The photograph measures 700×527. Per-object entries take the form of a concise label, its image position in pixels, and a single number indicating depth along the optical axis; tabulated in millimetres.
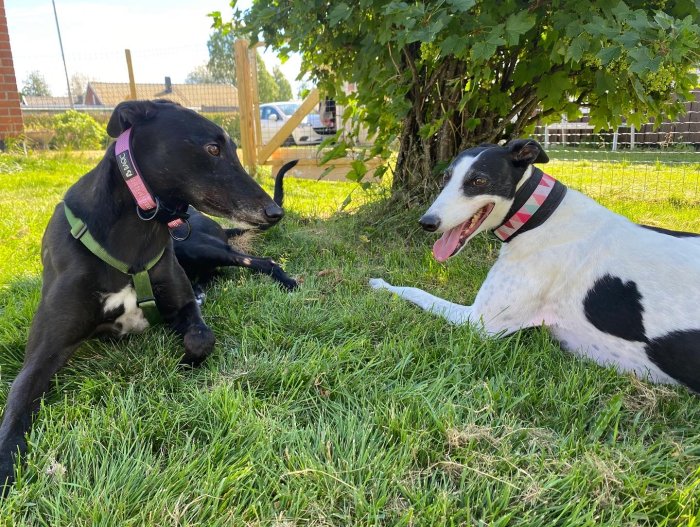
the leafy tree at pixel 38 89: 49969
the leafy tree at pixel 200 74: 68062
